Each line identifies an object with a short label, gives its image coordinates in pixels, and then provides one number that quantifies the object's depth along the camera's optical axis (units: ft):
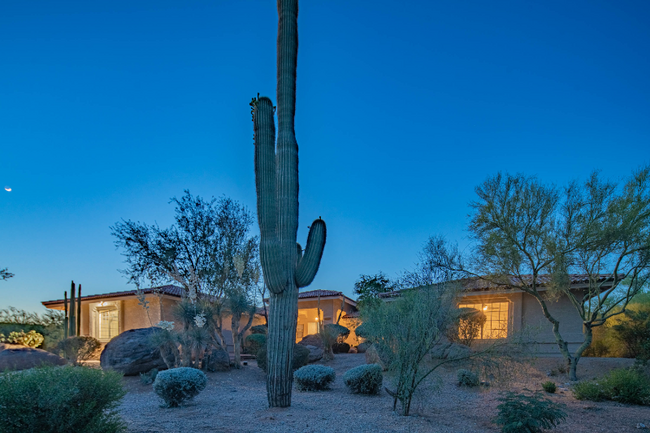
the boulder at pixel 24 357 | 37.69
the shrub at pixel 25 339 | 49.29
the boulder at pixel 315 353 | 48.89
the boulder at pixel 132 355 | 40.24
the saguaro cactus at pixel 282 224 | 25.14
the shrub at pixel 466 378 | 32.78
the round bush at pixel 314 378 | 34.63
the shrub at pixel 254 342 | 51.90
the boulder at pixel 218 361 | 44.06
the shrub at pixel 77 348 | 44.27
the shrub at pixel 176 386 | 27.30
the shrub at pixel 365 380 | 32.42
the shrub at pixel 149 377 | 37.96
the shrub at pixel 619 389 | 29.19
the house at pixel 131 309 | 65.51
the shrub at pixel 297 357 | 42.18
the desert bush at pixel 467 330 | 48.28
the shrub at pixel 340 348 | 65.16
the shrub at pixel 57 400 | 14.43
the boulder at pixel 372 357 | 41.83
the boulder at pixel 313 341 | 61.52
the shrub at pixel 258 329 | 64.59
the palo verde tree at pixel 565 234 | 37.32
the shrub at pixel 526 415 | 19.66
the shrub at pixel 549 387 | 33.22
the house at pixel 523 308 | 51.55
